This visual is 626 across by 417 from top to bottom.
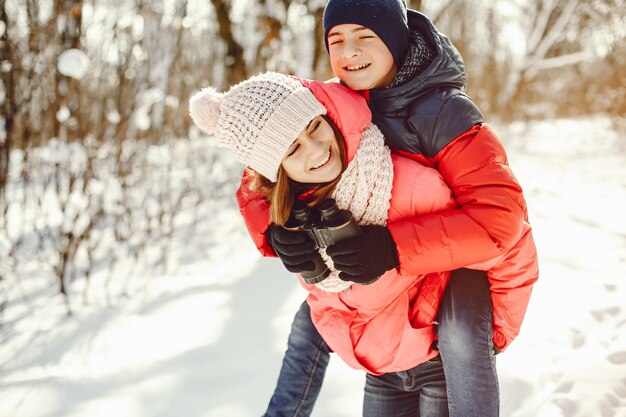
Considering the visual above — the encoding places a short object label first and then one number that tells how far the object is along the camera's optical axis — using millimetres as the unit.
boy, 1149
